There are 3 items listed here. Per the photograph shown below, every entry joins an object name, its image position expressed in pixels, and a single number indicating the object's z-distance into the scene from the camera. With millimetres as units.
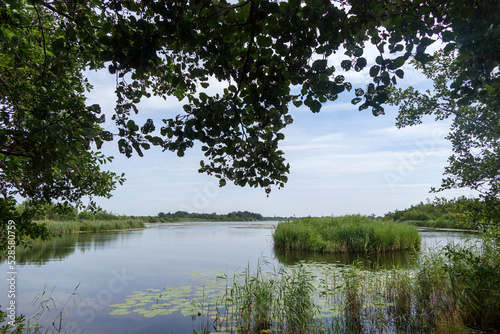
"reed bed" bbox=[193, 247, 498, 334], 4816
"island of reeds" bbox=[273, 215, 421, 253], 14477
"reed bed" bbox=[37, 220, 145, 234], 24906
